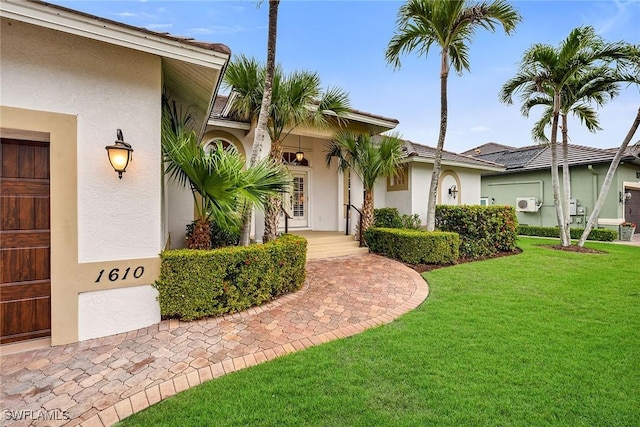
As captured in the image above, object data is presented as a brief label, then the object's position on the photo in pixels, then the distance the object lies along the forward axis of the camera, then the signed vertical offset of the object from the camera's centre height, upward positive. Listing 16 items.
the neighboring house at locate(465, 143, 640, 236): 15.52 +1.68
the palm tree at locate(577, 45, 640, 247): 9.14 +3.14
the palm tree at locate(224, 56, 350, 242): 6.71 +2.95
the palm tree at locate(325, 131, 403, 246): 9.27 +1.87
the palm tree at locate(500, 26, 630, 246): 9.28 +5.21
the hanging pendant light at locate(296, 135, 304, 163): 10.51 +2.17
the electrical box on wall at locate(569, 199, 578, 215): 16.09 +0.33
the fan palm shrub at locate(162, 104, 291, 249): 4.40 +0.57
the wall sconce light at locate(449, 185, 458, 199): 13.14 +1.02
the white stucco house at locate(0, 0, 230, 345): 3.56 +0.54
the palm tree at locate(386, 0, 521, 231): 7.83 +5.52
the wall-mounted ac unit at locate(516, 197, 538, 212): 17.24 +0.54
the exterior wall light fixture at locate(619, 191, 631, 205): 15.61 +0.95
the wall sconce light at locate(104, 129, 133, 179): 3.81 +0.80
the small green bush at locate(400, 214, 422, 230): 11.07 -0.36
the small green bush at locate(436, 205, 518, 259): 9.69 -0.51
